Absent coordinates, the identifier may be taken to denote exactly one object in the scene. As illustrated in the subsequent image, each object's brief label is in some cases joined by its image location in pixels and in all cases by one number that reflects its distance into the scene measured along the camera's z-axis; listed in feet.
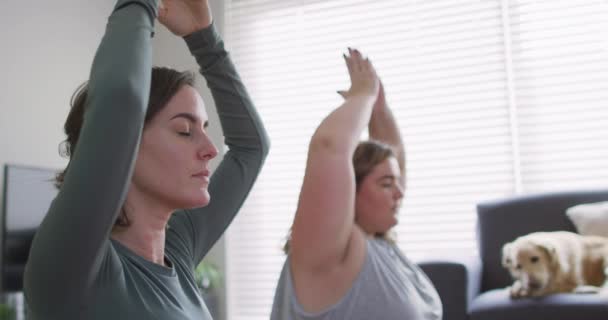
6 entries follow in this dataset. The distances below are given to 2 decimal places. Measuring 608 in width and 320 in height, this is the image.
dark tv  10.50
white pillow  9.47
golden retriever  8.32
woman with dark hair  1.80
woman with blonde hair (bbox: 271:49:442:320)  3.29
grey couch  7.89
